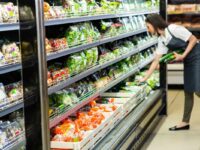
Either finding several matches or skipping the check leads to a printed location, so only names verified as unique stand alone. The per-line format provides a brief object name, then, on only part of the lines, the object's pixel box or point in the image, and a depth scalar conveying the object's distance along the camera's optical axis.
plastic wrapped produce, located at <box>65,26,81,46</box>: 3.43
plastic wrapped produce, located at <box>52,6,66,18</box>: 3.09
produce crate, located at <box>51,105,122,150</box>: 2.87
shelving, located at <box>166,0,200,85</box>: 7.97
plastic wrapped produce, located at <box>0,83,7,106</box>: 2.40
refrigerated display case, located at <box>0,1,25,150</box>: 2.38
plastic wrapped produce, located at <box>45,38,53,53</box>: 2.92
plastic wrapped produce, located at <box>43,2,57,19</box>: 2.90
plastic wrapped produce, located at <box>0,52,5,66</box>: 2.40
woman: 5.00
